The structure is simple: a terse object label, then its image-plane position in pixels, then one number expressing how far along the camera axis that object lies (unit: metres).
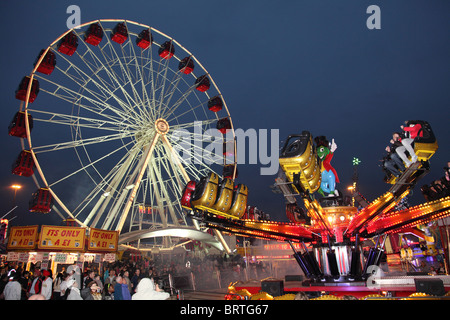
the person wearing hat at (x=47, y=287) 7.66
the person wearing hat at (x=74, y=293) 5.30
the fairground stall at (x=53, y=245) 14.21
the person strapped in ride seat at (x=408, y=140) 6.35
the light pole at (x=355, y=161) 18.98
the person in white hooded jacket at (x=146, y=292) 4.02
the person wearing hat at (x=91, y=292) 5.66
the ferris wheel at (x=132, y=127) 15.62
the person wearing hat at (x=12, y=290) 7.15
